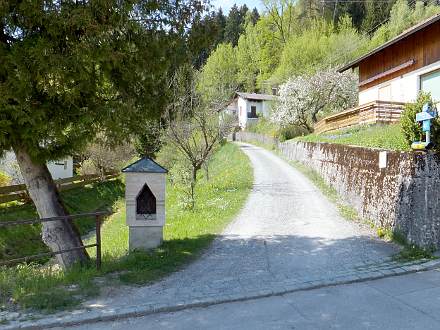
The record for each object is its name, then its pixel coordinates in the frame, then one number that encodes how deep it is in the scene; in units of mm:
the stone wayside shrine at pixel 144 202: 7484
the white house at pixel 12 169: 21000
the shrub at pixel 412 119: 9646
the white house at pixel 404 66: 18656
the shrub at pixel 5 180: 20988
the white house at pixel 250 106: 59812
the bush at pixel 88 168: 30797
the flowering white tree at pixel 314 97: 34000
